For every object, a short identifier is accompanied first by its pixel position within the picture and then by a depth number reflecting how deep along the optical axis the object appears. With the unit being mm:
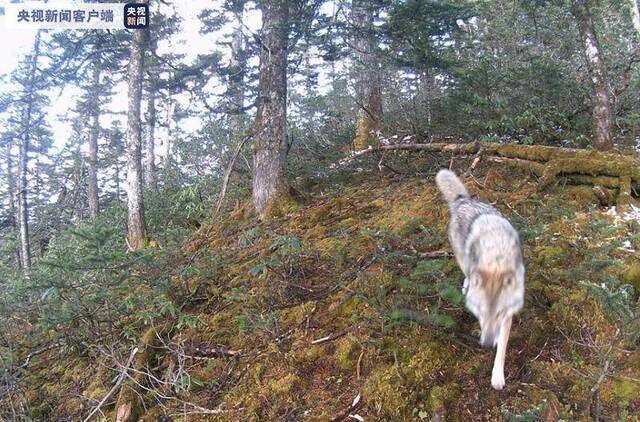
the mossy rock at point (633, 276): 3387
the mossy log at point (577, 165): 4746
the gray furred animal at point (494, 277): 2461
